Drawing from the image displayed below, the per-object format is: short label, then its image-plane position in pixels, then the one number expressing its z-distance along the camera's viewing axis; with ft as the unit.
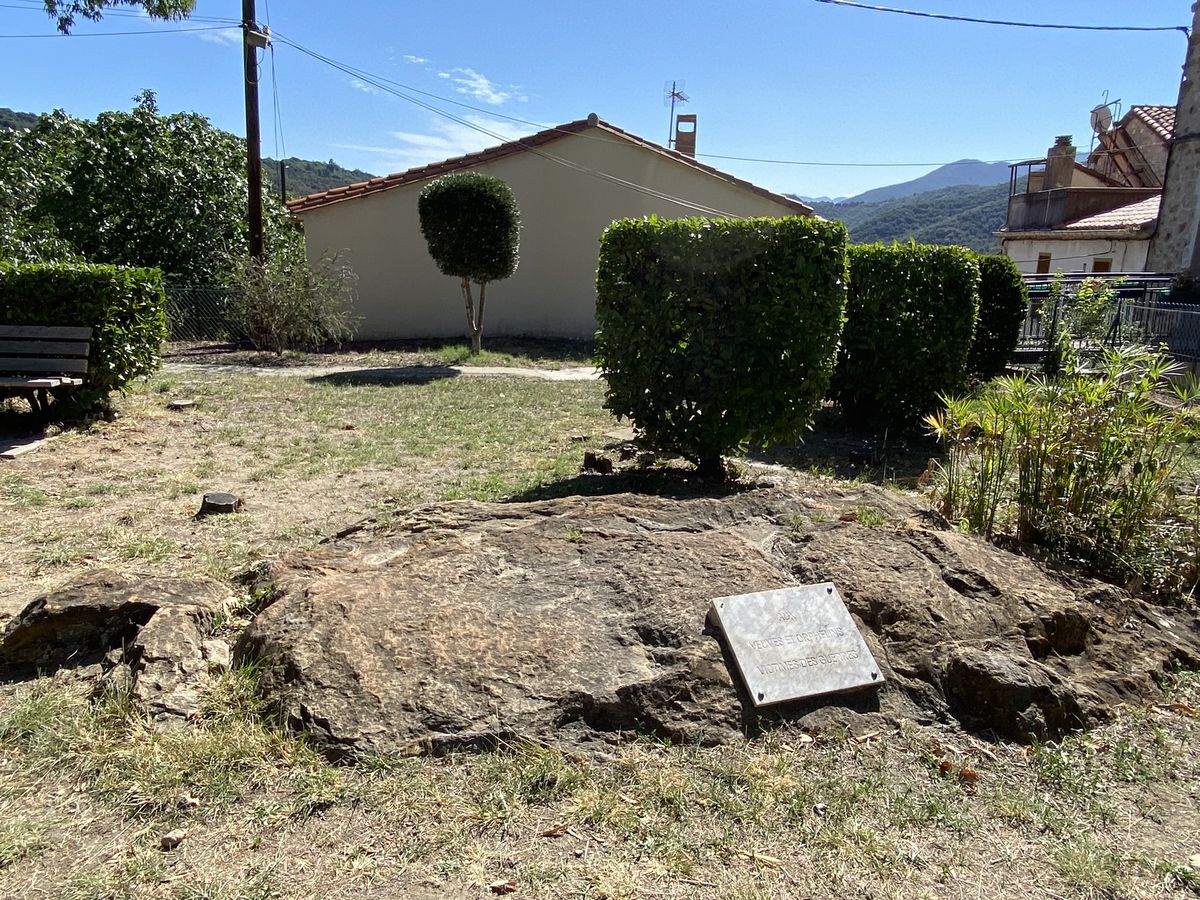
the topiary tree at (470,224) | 47.67
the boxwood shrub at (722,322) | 18.86
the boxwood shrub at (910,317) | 27.76
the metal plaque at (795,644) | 10.39
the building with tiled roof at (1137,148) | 93.81
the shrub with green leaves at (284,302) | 48.80
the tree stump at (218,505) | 17.99
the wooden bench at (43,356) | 25.49
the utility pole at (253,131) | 52.21
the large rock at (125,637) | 10.13
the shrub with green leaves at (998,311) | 32.94
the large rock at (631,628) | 9.80
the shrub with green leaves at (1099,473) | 14.57
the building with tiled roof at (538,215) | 58.44
